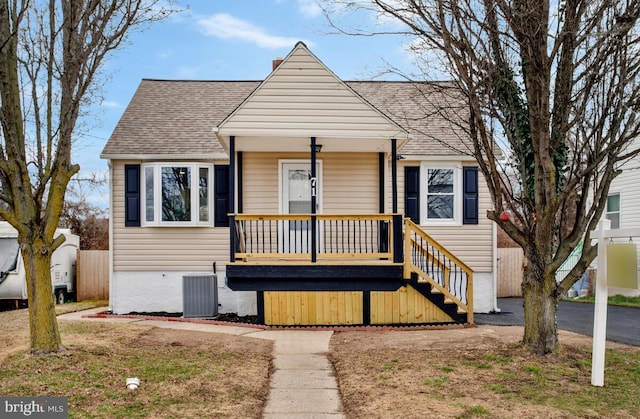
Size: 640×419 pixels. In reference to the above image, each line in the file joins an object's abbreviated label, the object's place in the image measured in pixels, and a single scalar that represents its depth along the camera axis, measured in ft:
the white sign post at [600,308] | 19.67
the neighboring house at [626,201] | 53.31
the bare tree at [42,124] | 21.95
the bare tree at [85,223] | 72.08
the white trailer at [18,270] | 44.86
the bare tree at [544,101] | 22.65
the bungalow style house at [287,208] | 37.17
